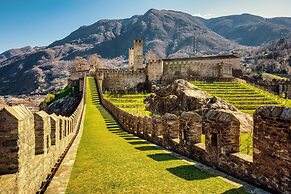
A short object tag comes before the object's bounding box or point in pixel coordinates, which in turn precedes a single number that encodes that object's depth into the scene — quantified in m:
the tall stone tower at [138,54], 67.14
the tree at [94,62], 82.51
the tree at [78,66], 83.00
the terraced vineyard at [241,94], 37.16
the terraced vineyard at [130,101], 32.16
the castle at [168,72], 53.00
